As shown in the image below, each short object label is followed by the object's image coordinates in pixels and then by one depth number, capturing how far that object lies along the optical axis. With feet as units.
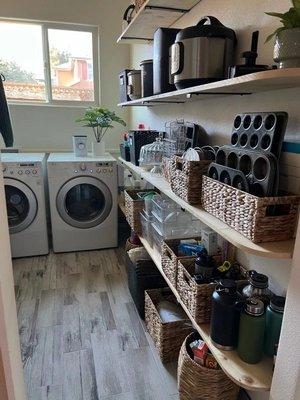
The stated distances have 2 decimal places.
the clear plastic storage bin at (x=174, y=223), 5.99
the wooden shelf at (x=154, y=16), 5.29
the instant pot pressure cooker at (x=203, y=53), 3.68
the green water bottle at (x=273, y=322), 3.23
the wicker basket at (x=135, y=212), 7.07
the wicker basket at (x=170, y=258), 4.79
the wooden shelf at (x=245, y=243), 2.66
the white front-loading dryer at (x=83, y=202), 9.07
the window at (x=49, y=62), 10.00
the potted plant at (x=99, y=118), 9.41
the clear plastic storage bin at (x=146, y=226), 6.59
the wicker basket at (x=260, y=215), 2.71
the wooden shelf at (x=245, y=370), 3.08
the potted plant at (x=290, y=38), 2.47
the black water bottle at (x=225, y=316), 3.42
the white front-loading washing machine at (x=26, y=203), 8.70
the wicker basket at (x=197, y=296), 3.92
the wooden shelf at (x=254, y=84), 2.27
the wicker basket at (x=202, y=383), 4.09
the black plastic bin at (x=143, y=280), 6.48
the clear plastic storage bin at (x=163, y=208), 6.06
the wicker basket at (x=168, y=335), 5.24
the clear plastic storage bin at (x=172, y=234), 5.89
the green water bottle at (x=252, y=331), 3.22
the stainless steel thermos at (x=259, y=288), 3.50
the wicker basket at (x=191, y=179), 3.92
